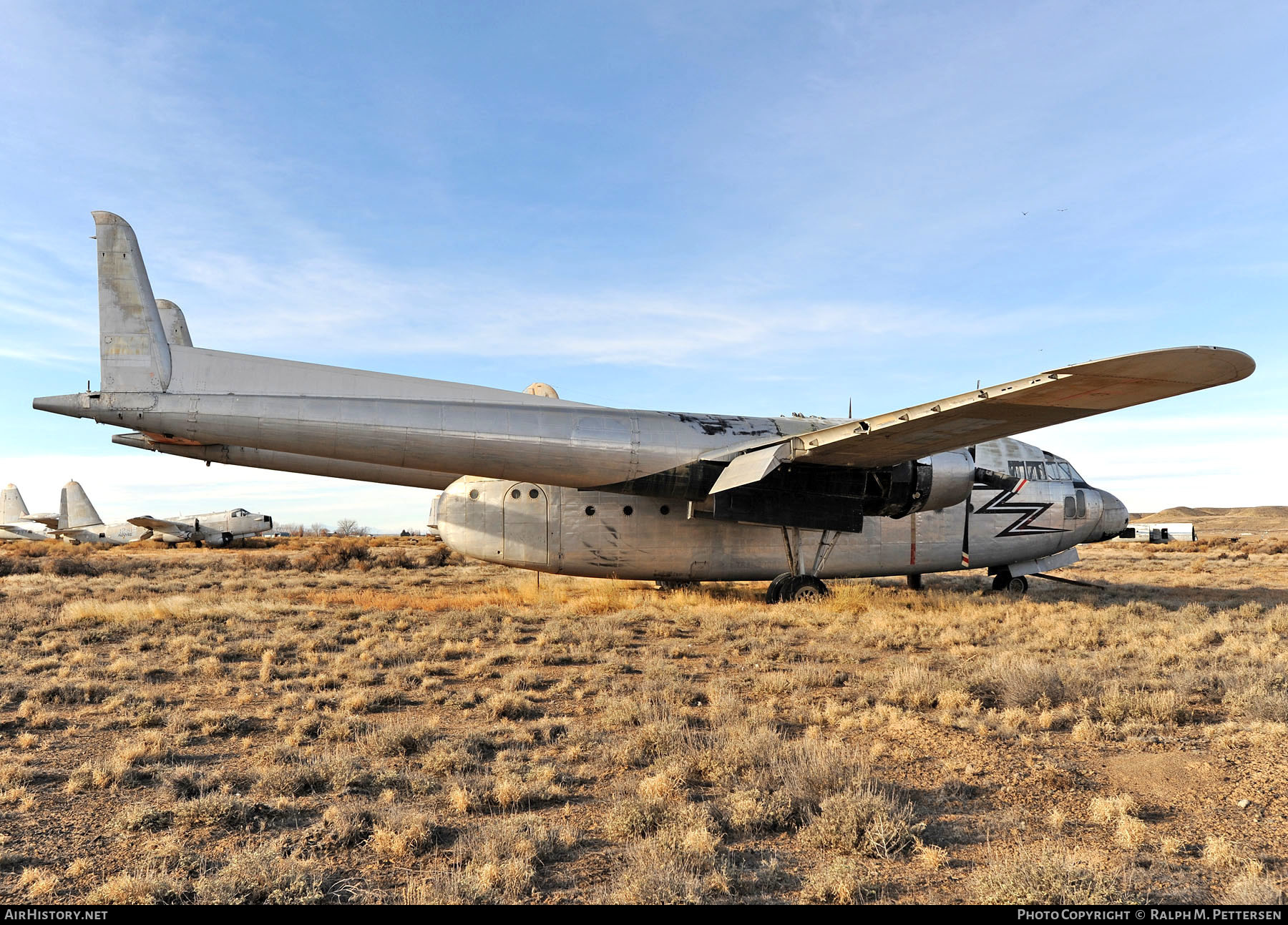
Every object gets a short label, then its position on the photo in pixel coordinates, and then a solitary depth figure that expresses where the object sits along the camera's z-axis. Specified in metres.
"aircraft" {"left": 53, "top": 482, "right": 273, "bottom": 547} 52.94
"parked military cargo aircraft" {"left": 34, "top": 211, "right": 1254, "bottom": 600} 12.80
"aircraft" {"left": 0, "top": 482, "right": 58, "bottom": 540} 62.72
